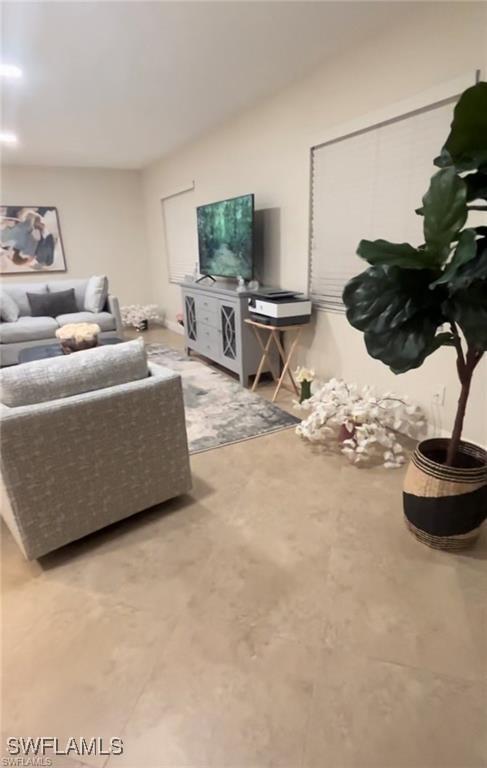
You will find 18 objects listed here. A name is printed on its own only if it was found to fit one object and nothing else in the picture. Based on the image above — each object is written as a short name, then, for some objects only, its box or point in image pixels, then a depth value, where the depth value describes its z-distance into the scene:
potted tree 1.20
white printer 2.96
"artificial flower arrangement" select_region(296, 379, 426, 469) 2.35
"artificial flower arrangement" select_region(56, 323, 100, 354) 2.87
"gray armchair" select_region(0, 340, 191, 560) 1.50
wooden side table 3.18
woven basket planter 1.52
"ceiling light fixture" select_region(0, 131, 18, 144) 3.92
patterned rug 2.69
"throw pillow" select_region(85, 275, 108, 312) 4.75
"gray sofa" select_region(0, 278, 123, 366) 4.18
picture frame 5.43
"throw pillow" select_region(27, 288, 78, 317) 4.62
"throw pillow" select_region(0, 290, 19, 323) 4.38
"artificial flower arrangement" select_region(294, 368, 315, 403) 2.91
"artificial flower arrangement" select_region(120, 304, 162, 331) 6.08
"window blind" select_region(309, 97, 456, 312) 2.19
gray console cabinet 3.46
